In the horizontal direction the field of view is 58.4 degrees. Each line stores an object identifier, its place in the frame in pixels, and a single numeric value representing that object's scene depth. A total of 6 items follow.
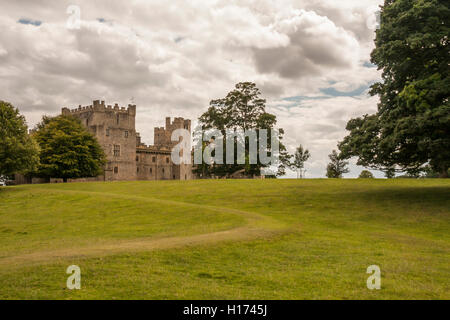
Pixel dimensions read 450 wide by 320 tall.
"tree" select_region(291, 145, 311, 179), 84.88
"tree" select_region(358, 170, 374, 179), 110.32
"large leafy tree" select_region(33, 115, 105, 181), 59.03
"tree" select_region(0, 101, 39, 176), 41.81
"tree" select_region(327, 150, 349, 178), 86.84
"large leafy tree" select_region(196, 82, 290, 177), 55.88
